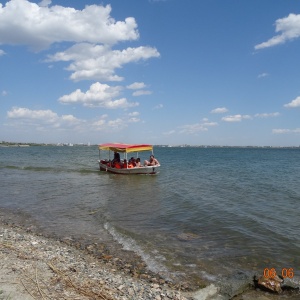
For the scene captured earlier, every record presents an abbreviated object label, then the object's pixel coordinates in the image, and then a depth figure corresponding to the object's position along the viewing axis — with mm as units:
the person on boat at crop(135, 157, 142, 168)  32625
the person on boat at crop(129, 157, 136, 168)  32713
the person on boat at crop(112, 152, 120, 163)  34281
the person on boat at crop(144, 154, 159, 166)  32531
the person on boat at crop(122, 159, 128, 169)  32781
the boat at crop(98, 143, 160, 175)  31703
